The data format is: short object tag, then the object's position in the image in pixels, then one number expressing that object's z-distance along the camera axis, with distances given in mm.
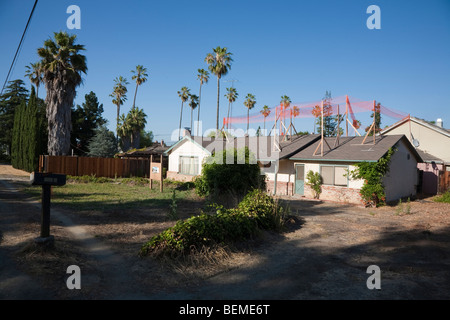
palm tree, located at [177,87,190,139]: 56659
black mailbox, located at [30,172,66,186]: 5889
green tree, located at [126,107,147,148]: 46281
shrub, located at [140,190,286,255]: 6289
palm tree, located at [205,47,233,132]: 40625
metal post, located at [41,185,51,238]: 5980
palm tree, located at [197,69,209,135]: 51641
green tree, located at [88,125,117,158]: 39281
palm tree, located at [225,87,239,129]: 58278
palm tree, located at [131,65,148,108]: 52219
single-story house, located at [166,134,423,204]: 16859
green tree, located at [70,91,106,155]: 43781
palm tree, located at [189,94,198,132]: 56875
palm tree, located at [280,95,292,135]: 56988
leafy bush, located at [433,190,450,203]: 17392
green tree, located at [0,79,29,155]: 50562
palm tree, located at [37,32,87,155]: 25562
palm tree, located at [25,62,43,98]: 44125
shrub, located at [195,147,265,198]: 13758
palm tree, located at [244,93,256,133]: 62906
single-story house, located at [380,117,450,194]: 22453
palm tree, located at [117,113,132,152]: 46250
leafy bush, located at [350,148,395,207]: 15477
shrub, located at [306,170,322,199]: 17922
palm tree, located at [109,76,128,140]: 53156
